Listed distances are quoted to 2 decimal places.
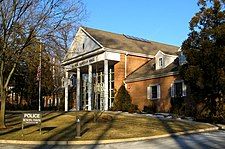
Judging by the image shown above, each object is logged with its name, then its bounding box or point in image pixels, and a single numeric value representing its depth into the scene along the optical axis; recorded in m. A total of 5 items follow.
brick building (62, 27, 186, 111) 26.96
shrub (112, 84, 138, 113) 28.64
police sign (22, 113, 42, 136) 14.28
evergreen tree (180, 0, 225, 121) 18.70
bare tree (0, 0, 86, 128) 15.82
